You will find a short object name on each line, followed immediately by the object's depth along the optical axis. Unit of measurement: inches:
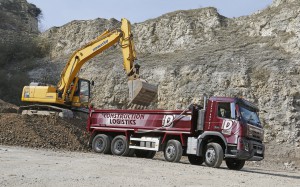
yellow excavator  784.9
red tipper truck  553.9
